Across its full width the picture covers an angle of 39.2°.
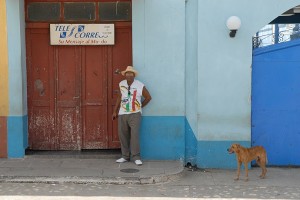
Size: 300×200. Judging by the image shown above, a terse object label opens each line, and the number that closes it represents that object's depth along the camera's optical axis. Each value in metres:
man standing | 7.64
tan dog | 7.02
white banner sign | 8.17
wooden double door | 8.31
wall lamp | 7.41
